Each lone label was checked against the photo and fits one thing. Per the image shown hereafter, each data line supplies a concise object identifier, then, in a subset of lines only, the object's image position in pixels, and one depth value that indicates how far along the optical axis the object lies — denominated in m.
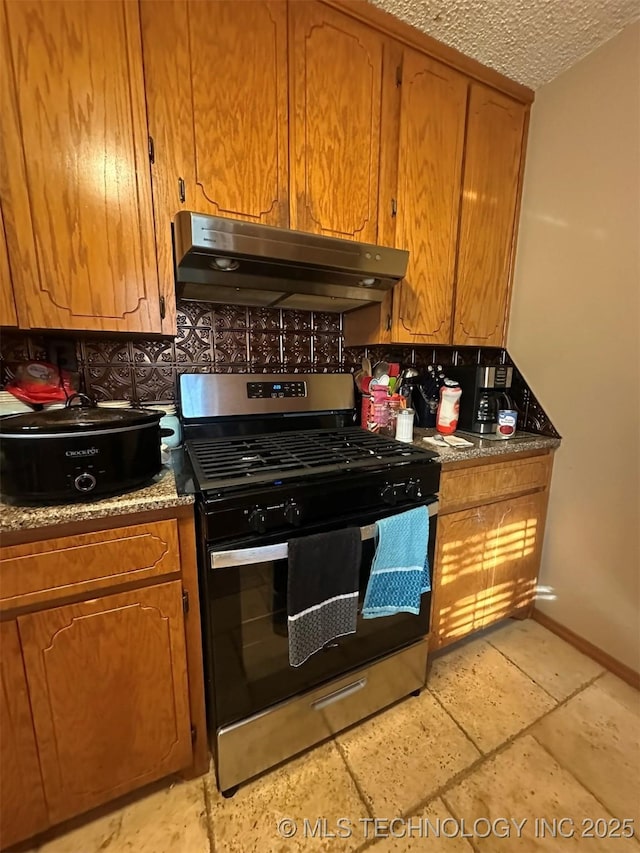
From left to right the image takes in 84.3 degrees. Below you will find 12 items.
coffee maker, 1.61
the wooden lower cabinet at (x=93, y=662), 0.81
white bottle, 1.59
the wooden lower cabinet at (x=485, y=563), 1.42
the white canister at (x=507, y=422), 1.60
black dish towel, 0.98
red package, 1.15
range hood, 1.01
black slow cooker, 0.79
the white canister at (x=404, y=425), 1.44
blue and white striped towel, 1.13
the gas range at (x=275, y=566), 0.94
